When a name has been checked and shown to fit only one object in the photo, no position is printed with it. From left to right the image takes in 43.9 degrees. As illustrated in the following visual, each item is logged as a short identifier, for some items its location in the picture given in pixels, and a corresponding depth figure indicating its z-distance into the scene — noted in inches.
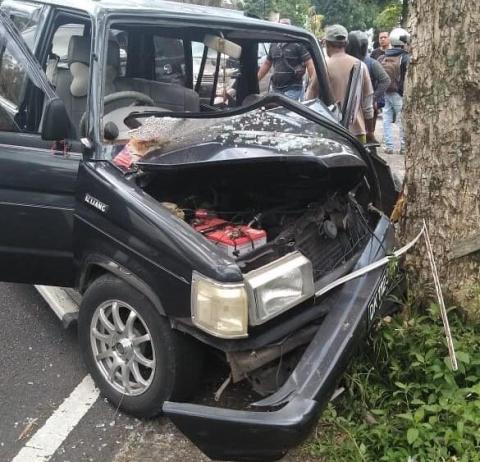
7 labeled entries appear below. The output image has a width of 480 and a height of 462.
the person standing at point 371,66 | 287.3
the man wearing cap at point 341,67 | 235.8
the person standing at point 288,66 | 192.4
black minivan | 100.6
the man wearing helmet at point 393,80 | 353.7
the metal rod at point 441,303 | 108.3
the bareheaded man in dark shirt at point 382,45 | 405.1
